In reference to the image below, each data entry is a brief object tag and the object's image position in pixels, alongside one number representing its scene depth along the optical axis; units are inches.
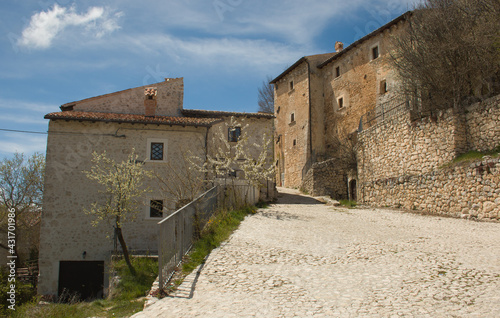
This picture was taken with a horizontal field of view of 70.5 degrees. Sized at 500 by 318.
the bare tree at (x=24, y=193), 890.1
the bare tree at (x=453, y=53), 533.9
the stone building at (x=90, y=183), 654.5
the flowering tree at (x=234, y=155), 676.1
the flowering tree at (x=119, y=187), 568.4
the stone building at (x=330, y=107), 916.6
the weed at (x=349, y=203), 731.7
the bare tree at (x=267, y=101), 1600.9
